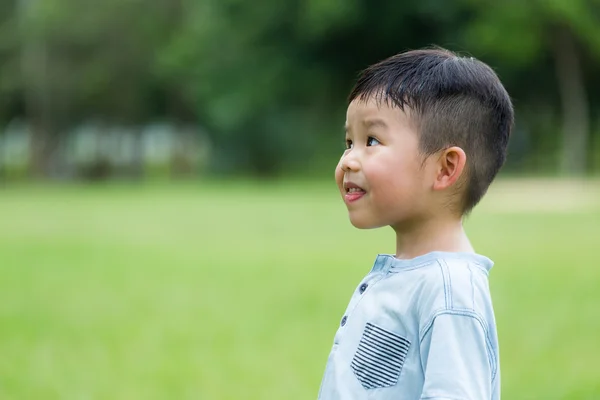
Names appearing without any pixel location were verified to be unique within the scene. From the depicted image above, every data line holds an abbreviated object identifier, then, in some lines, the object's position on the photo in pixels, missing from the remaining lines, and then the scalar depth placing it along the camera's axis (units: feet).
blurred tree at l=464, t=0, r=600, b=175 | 81.87
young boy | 6.41
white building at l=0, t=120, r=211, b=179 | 138.92
